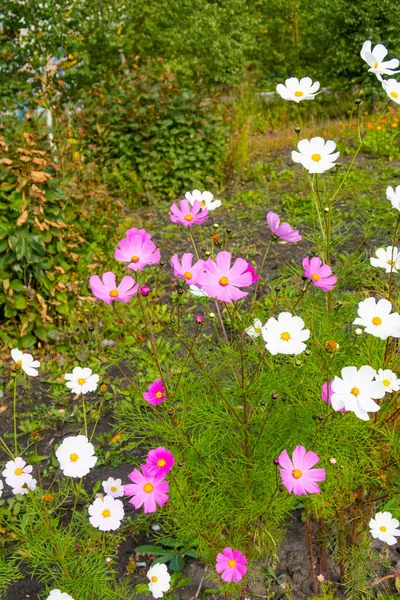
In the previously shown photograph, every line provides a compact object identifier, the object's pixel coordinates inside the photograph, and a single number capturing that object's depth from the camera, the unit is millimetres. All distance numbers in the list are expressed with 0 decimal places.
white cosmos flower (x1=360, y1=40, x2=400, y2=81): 1395
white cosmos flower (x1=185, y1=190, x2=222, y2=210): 1509
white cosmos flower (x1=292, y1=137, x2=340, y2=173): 1320
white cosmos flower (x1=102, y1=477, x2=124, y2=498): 1708
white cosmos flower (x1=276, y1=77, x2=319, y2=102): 1471
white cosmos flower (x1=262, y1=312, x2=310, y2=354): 1162
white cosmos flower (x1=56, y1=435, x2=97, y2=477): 1378
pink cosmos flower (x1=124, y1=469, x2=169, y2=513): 1370
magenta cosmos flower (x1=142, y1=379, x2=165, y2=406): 1439
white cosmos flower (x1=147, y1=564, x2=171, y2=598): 1537
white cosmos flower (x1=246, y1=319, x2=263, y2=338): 1465
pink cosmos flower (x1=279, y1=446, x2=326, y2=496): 1181
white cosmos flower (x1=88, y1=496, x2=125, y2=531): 1537
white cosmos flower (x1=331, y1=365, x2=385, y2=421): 1151
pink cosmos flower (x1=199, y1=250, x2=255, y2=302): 1144
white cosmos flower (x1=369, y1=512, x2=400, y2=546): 1542
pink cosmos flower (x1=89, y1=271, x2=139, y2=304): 1237
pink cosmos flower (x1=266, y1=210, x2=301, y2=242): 1271
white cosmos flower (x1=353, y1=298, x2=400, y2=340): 1237
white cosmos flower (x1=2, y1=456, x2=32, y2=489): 1524
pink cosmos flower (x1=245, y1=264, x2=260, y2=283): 1350
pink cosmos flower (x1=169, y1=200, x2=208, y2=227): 1432
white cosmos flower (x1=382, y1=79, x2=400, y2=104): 1358
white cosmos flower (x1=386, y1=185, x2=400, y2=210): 1308
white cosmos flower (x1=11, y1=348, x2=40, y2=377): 1538
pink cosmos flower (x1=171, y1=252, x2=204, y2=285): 1241
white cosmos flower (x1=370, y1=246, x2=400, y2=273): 1494
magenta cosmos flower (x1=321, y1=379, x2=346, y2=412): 1274
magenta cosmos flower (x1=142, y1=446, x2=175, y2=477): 1367
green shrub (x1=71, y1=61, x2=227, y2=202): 5523
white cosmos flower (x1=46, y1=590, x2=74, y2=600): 1332
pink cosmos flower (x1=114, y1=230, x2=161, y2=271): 1271
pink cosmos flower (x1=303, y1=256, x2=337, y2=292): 1229
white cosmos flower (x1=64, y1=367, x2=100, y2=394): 1592
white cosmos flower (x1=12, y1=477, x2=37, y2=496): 1551
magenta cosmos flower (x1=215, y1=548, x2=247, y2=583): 1434
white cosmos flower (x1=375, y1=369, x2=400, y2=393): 1350
